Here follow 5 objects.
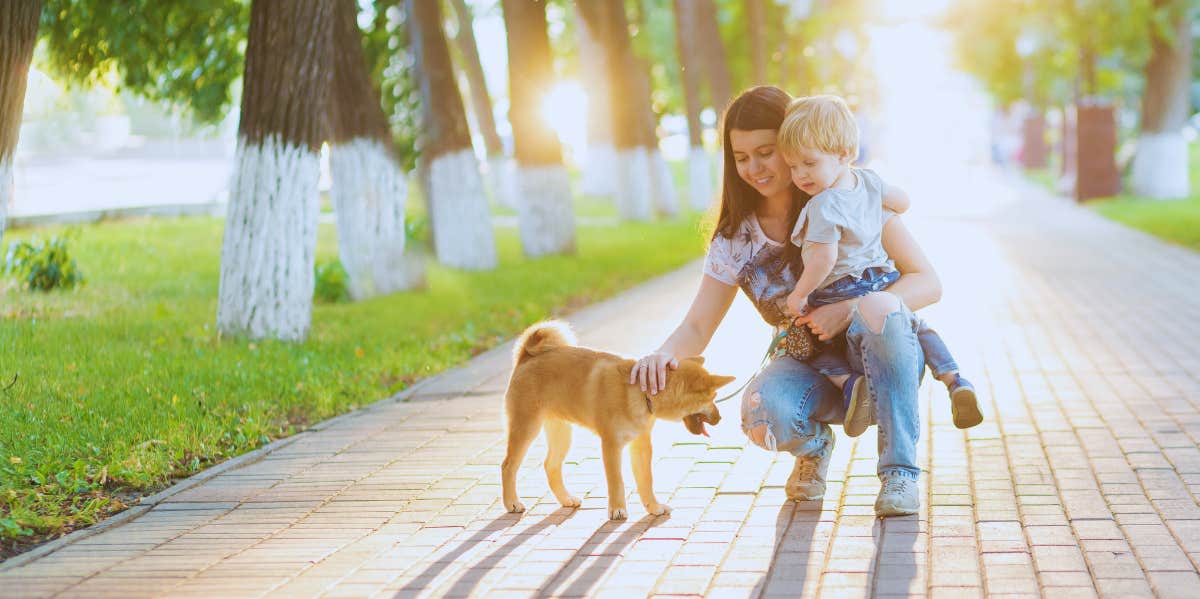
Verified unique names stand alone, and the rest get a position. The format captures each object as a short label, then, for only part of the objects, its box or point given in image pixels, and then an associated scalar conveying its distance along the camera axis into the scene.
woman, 5.39
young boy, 5.09
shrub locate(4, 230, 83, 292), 14.06
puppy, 5.21
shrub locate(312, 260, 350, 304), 14.54
